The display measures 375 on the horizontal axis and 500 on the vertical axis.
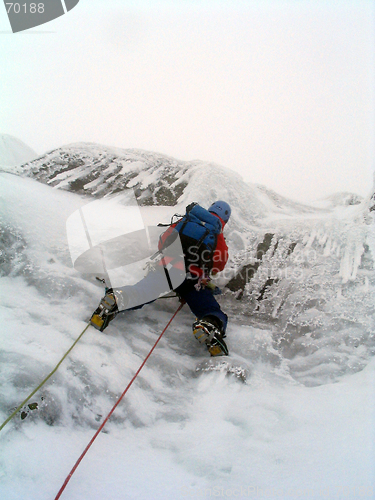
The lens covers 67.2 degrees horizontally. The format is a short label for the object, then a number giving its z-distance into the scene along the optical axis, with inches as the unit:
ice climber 97.7
